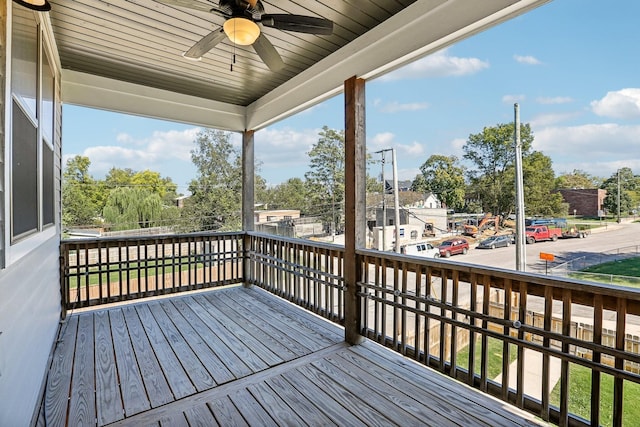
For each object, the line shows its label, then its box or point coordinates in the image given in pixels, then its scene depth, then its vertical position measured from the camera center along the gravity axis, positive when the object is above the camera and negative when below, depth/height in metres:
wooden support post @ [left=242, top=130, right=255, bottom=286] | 4.97 +0.26
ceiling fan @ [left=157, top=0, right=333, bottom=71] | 2.01 +1.26
